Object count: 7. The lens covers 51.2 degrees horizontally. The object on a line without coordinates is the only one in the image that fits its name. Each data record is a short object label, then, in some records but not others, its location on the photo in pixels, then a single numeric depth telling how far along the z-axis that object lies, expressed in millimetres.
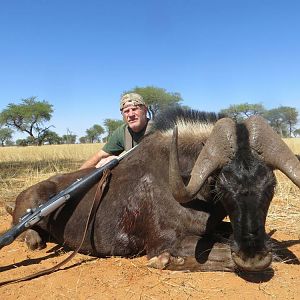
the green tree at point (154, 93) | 36532
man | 4638
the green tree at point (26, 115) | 44341
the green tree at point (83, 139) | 55117
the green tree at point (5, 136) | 60233
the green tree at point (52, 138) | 41978
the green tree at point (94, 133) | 56809
